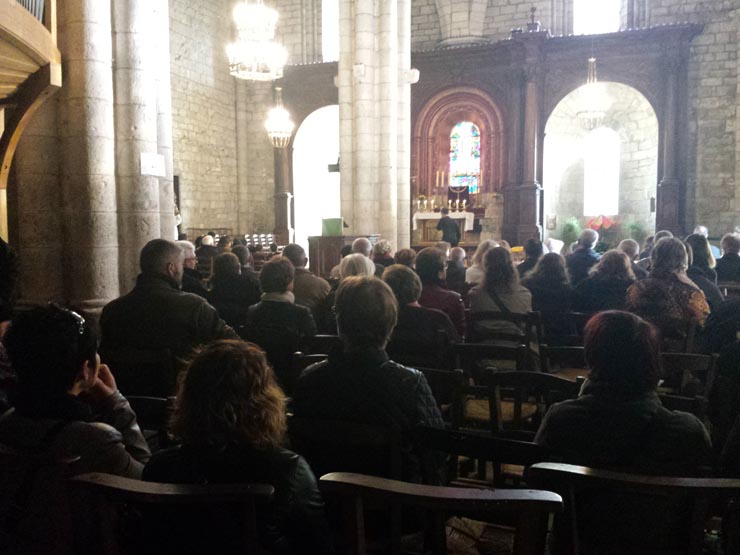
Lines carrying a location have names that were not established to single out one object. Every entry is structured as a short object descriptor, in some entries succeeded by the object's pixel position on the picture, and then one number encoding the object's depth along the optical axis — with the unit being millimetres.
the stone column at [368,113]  10953
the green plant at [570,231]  17266
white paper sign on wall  5457
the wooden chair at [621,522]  1750
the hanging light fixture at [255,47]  11109
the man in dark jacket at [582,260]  6691
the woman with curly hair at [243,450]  1674
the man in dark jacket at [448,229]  13797
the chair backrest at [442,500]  1423
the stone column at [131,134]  5402
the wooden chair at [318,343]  3772
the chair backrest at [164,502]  1447
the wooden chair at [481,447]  1814
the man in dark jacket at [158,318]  3664
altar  16297
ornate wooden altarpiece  15305
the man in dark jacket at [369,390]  2323
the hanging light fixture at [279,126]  15258
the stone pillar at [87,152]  4926
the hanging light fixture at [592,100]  15609
